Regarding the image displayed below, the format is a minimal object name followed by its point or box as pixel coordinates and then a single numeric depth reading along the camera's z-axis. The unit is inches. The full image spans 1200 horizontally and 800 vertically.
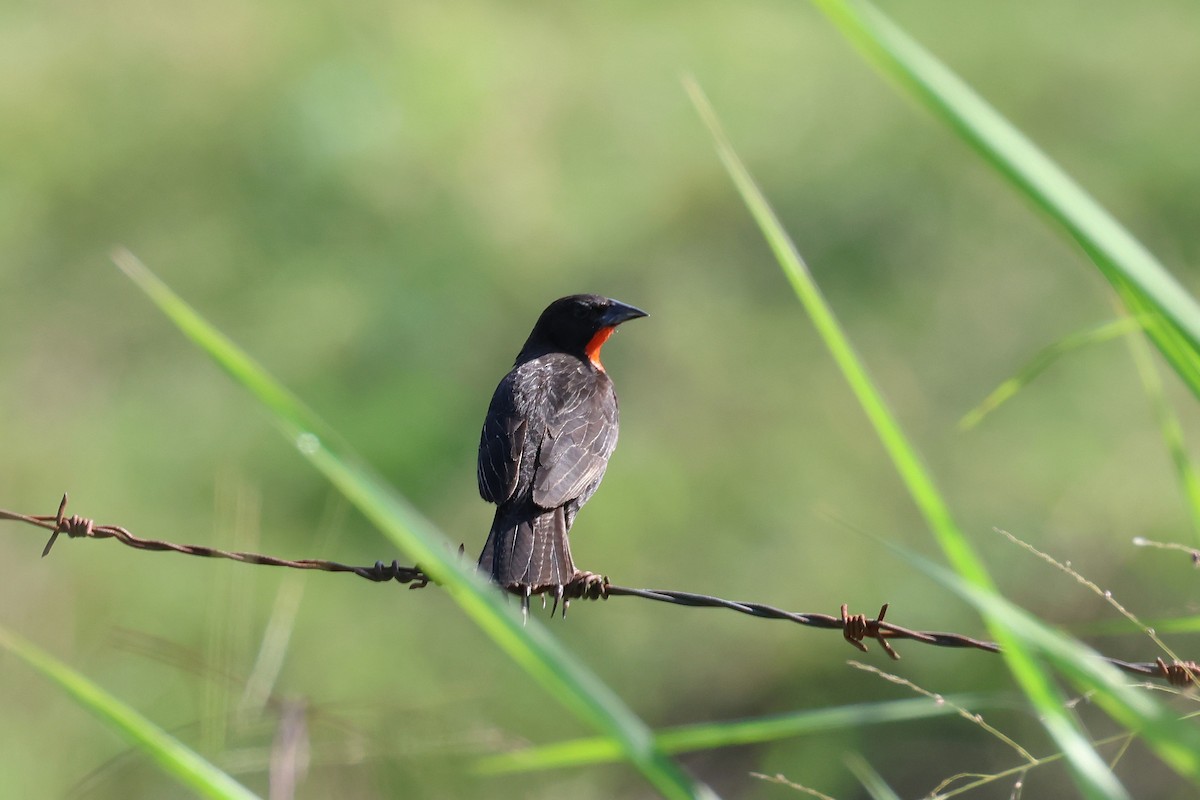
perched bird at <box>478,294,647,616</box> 393.4
